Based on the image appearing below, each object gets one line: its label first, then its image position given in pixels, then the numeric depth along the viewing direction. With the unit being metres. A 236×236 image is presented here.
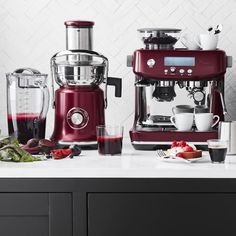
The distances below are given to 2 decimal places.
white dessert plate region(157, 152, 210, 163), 3.40
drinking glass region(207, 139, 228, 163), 3.40
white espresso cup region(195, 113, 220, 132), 3.77
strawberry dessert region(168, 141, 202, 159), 3.43
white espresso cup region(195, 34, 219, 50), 3.86
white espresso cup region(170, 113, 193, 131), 3.78
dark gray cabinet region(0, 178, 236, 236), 3.25
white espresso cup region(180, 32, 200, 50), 3.92
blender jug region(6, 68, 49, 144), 3.90
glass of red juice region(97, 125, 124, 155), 3.62
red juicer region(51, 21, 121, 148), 3.80
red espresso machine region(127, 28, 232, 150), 3.78
